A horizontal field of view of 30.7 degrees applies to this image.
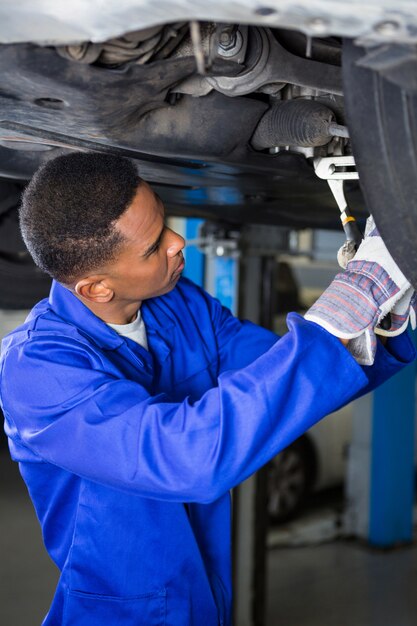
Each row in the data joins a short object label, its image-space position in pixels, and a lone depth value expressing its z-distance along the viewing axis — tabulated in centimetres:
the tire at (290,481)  385
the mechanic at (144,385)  99
